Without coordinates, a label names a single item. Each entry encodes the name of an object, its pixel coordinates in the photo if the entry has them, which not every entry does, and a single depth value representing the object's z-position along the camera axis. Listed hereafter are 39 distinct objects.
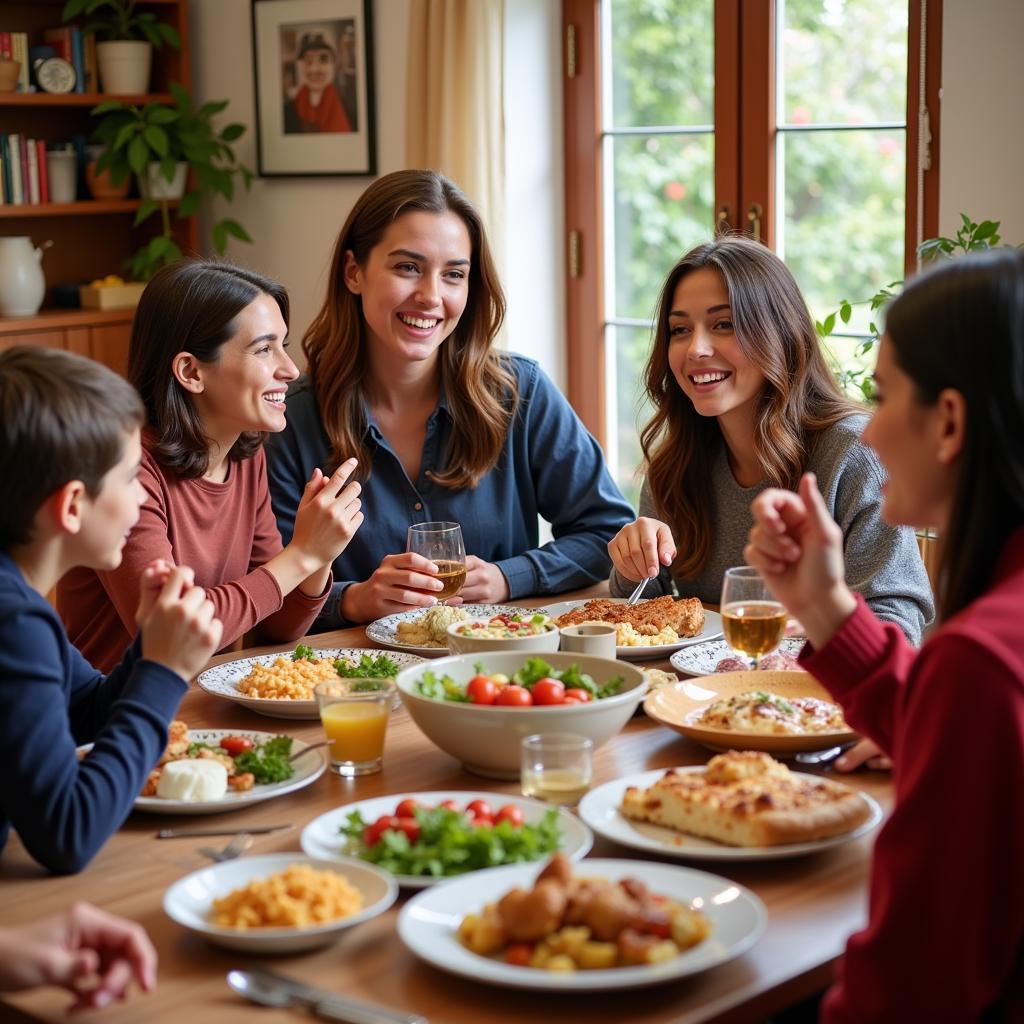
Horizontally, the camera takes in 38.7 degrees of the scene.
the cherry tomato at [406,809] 1.54
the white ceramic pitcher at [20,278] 4.87
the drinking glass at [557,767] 1.60
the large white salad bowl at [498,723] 1.67
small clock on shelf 4.91
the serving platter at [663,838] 1.46
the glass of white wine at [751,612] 1.81
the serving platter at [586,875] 1.22
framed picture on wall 4.79
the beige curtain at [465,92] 4.25
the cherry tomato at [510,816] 1.51
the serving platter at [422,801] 1.46
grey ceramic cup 2.03
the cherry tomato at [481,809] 1.53
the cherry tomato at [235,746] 1.81
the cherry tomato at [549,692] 1.71
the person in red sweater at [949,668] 1.18
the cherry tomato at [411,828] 1.48
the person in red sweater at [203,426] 2.55
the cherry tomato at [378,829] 1.50
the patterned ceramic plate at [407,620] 2.33
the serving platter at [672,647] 2.26
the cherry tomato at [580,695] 1.72
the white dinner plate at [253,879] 1.30
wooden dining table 1.24
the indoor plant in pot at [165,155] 4.96
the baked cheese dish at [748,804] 1.48
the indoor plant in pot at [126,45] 5.05
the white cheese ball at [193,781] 1.67
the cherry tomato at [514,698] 1.70
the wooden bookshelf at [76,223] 4.95
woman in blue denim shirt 2.96
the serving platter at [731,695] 1.76
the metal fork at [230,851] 1.54
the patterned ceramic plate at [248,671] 2.00
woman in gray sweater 2.52
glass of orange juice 1.77
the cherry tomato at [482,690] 1.72
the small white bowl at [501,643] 2.00
